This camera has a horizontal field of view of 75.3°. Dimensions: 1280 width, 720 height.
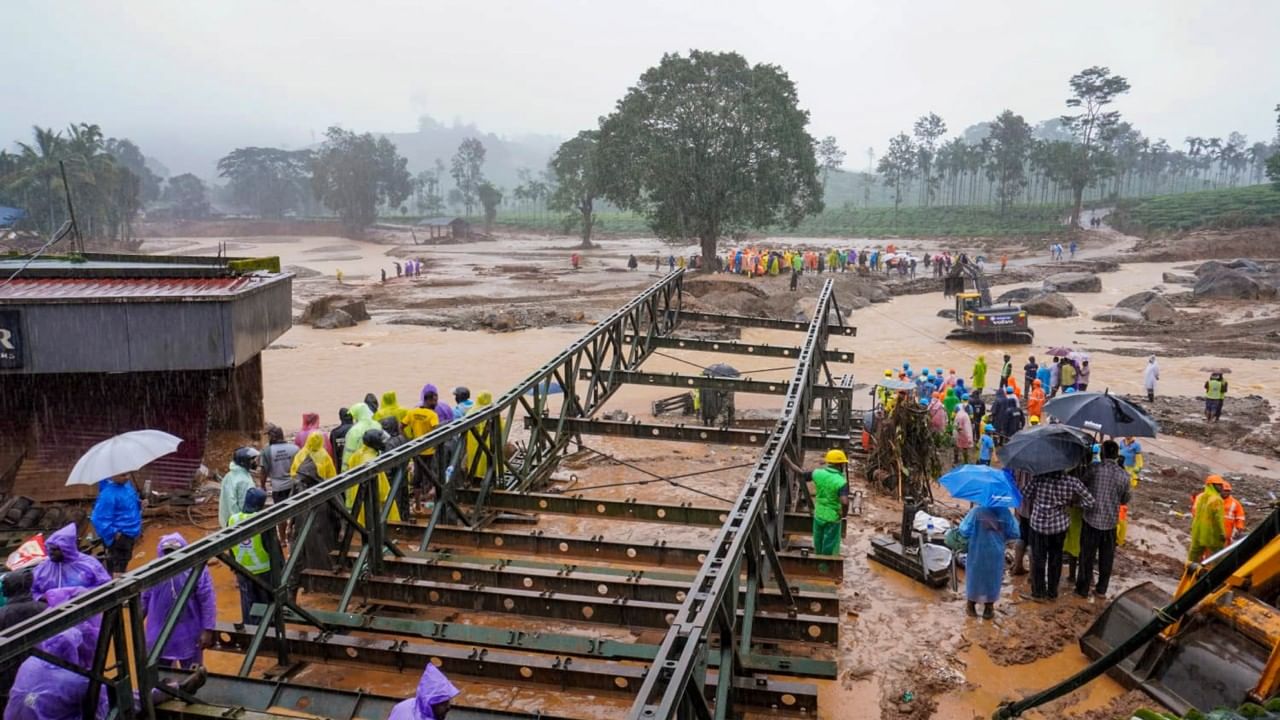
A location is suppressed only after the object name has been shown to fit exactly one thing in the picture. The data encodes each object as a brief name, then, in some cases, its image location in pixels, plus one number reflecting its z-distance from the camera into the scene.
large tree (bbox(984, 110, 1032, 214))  79.38
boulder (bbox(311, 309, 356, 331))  29.44
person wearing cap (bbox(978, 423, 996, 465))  12.12
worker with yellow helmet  7.89
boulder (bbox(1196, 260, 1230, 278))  37.34
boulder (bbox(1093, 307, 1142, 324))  31.50
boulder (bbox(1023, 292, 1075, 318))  33.22
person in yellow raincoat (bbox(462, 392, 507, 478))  8.31
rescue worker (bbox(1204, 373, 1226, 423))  16.64
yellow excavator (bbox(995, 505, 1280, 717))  5.04
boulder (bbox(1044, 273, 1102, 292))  40.44
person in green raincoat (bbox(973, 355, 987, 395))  18.64
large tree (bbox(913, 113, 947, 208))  113.12
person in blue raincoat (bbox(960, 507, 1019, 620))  7.49
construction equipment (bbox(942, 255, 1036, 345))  27.42
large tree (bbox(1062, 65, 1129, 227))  81.38
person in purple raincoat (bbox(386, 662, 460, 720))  3.63
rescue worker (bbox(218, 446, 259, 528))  7.43
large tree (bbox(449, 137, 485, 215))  119.00
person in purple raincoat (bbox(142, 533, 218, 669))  5.53
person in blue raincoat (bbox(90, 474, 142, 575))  7.96
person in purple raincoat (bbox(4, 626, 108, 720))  4.15
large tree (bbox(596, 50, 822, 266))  41.03
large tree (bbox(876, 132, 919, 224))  101.69
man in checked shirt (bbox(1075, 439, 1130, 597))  7.88
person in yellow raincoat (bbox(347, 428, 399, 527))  7.72
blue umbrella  7.43
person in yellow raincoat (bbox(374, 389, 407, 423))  10.12
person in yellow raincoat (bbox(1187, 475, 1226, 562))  8.41
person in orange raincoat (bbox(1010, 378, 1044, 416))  16.16
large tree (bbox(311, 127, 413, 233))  84.19
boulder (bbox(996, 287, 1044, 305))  35.47
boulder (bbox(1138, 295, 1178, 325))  30.91
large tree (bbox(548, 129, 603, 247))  66.56
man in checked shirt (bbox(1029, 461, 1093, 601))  7.88
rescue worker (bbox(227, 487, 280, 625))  6.53
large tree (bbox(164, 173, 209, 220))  103.31
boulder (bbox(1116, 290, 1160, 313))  33.75
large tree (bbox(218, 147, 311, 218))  117.62
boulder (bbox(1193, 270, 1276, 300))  34.66
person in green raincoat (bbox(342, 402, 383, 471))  8.66
